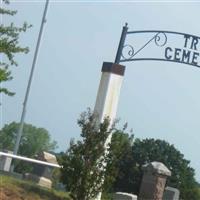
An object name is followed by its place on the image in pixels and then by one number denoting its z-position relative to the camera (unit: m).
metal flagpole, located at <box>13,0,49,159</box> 34.47
